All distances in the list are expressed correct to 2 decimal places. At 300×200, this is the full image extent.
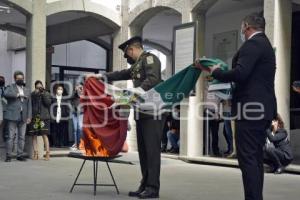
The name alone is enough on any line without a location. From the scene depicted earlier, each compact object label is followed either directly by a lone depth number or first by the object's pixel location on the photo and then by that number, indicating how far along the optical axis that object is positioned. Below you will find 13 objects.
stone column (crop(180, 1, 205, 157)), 13.67
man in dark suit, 5.58
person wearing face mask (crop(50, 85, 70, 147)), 15.20
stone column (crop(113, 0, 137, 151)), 15.65
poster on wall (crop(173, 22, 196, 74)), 12.87
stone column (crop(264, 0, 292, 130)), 11.43
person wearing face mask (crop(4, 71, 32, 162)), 12.60
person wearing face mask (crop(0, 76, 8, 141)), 12.59
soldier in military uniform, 7.47
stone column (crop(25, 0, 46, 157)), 13.76
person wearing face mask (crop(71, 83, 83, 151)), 14.88
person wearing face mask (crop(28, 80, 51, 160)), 13.08
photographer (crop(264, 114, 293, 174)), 10.98
